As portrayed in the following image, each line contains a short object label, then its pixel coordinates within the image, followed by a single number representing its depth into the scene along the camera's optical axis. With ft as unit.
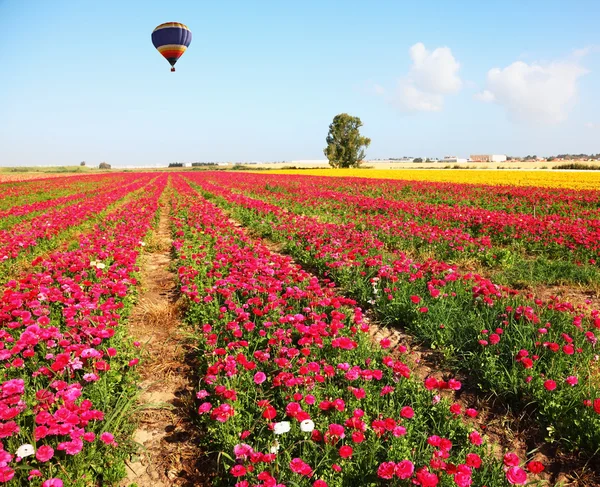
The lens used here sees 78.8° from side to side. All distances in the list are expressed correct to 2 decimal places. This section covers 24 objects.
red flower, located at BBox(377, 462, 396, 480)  7.54
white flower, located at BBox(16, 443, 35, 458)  7.95
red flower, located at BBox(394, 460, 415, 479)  7.18
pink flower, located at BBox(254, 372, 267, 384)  10.57
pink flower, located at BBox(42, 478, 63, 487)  7.49
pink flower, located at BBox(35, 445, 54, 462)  7.97
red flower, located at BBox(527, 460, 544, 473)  7.29
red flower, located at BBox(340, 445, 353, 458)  7.61
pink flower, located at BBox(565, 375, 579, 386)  10.43
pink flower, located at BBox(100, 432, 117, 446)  8.89
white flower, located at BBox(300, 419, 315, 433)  8.48
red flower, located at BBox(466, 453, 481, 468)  7.65
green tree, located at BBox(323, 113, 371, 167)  272.10
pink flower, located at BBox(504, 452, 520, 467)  7.66
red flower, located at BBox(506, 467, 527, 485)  7.18
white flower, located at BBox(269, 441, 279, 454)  8.40
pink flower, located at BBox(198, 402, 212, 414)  10.11
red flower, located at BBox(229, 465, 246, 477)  7.95
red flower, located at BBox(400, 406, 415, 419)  9.09
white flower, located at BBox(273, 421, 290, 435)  8.53
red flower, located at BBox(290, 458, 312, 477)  7.61
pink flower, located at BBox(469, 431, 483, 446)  8.37
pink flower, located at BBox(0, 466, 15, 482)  7.44
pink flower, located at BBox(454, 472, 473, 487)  7.25
